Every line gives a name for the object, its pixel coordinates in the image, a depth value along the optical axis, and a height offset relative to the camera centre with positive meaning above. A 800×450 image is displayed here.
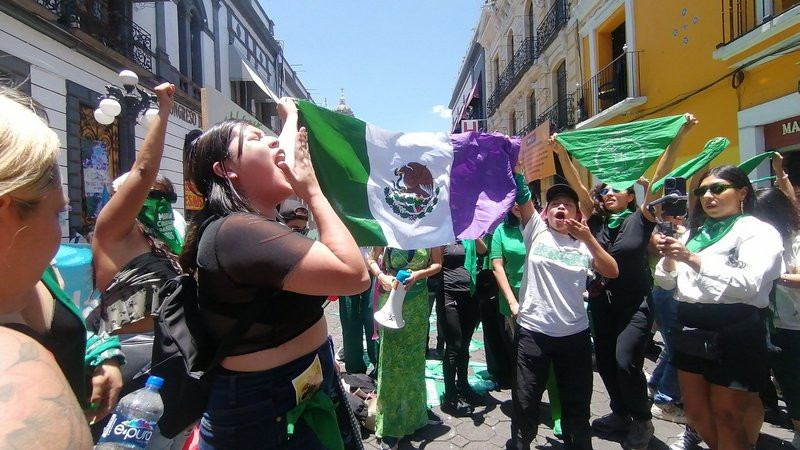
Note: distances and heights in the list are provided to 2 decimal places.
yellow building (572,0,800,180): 7.34 +2.88
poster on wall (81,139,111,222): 10.41 +1.29
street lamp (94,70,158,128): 6.62 +1.89
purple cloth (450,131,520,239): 3.45 +0.33
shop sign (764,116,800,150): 7.27 +1.31
